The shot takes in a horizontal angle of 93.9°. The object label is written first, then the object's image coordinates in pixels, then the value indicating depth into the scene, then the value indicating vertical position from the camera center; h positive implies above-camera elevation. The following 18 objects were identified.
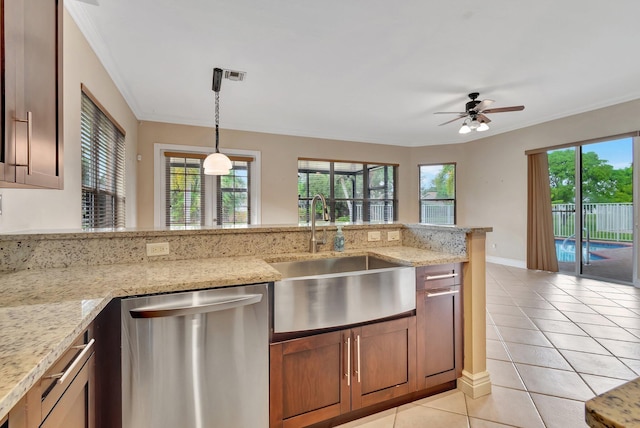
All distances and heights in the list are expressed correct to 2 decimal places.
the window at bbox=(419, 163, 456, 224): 6.86 +0.50
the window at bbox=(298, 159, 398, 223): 6.08 +0.59
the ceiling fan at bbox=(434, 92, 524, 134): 3.98 +1.40
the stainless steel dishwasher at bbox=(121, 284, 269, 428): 1.22 -0.63
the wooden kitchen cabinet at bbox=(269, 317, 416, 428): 1.51 -0.85
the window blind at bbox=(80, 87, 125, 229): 2.59 +0.51
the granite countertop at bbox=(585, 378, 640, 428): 0.39 -0.27
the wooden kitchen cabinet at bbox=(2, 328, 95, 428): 0.69 -0.48
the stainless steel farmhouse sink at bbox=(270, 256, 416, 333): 1.50 -0.45
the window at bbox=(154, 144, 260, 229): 4.97 +0.46
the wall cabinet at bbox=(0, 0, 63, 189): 0.97 +0.46
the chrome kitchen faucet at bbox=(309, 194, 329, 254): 2.12 -0.05
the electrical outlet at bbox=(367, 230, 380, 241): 2.40 -0.17
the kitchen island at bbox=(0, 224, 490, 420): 0.70 -0.28
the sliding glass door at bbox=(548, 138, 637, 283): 4.46 +0.08
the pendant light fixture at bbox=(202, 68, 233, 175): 3.20 +0.56
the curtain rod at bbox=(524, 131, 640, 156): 4.25 +1.13
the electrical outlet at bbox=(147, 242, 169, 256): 1.75 -0.19
